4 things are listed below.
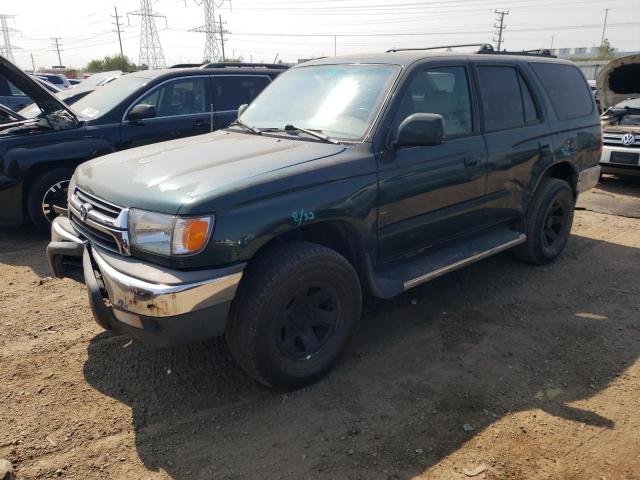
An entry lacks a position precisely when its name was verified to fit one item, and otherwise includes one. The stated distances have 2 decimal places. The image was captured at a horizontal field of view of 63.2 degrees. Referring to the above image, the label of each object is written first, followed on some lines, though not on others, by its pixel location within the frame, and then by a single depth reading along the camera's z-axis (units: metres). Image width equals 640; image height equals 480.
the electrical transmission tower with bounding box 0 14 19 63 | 84.00
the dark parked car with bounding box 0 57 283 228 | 5.46
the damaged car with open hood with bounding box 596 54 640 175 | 8.09
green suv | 2.71
